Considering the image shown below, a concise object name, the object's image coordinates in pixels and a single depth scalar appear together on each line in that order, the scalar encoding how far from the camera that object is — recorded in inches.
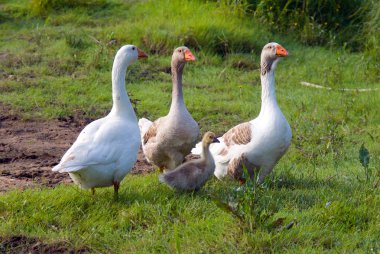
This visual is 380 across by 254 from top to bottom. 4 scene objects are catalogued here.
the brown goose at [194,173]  521.0
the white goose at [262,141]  546.0
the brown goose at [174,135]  568.1
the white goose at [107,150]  491.8
